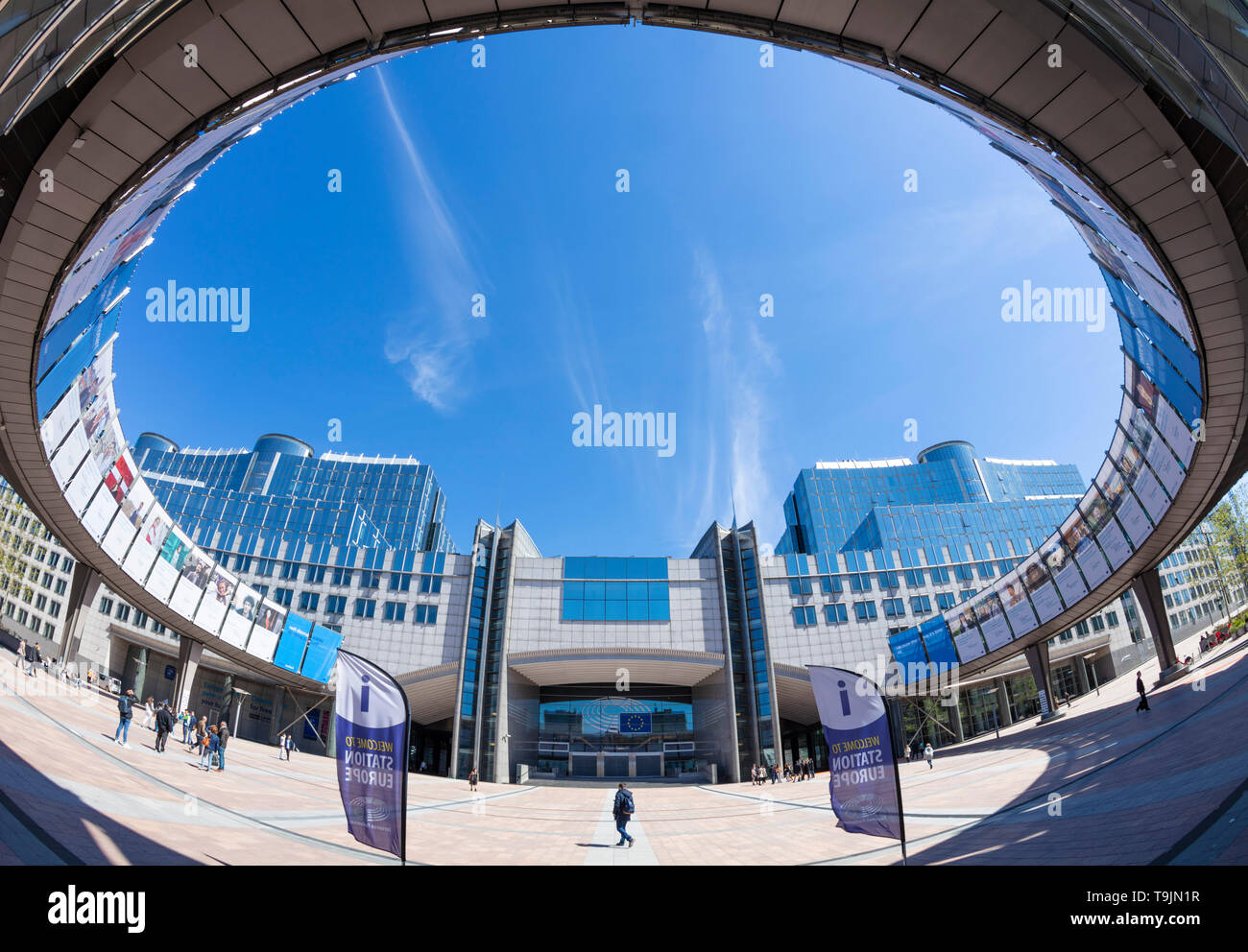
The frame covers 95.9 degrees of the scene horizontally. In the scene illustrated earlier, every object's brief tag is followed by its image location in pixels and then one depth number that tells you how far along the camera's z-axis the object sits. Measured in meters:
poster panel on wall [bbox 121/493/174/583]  28.17
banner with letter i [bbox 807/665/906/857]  9.09
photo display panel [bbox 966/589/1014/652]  38.34
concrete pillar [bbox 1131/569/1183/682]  28.83
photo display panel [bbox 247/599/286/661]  39.00
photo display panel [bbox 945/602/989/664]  41.06
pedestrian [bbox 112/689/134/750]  17.56
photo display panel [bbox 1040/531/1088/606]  31.52
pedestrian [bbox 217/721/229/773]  19.83
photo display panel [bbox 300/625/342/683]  43.97
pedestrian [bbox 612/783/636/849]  13.04
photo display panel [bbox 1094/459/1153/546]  25.17
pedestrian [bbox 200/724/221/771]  19.00
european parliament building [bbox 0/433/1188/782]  48.34
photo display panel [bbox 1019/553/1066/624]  33.69
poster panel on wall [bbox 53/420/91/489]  19.30
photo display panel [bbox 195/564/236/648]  34.31
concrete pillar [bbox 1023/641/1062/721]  37.00
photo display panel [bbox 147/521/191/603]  30.16
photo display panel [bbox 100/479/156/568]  26.16
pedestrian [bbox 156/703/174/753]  19.50
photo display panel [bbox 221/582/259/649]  36.62
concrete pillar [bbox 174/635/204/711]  34.31
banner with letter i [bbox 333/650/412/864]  8.15
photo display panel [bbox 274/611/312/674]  41.44
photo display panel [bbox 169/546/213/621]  32.00
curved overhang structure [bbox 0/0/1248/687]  6.73
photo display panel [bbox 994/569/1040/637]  35.97
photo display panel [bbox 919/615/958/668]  43.69
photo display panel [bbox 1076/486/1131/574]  27.36
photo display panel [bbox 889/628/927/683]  47.09
